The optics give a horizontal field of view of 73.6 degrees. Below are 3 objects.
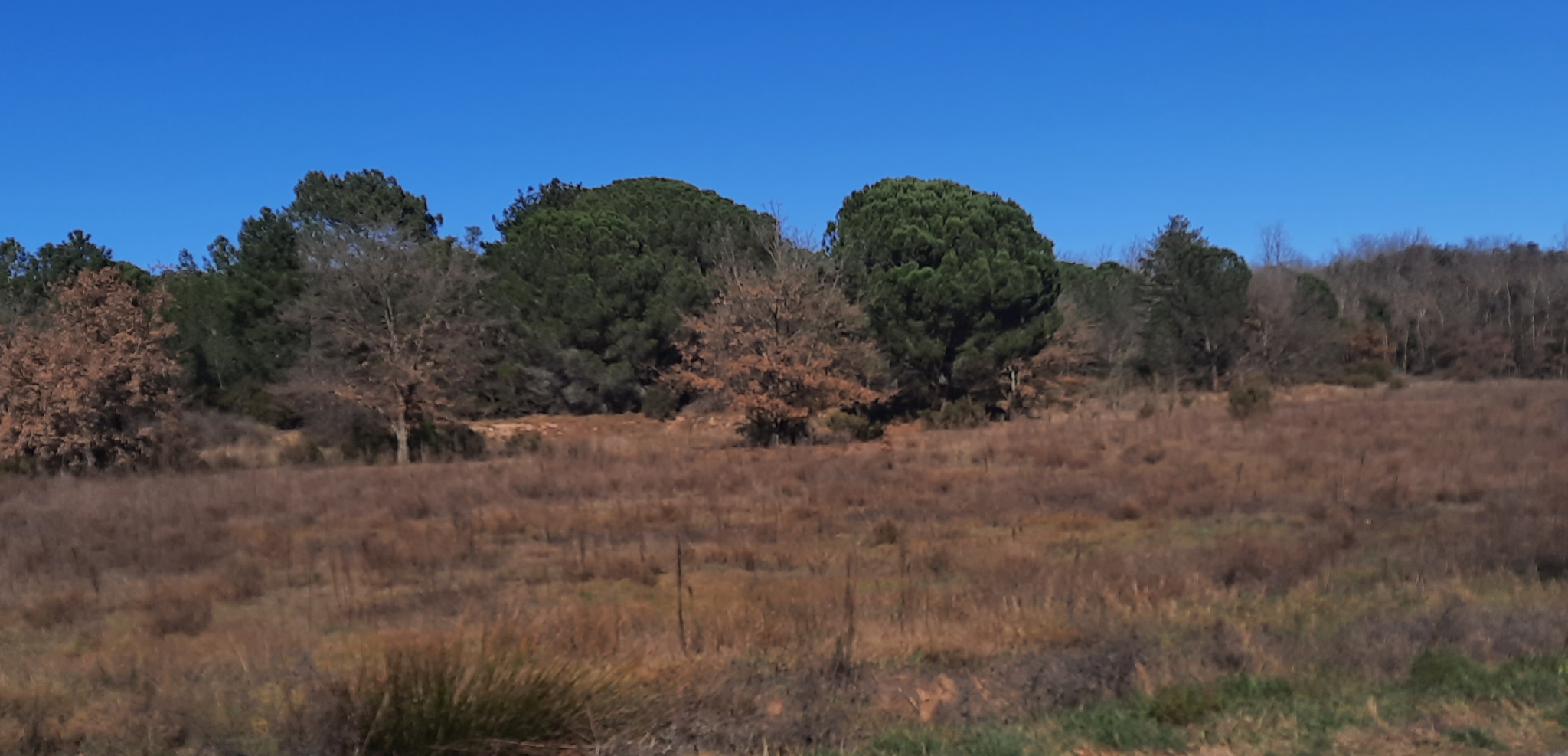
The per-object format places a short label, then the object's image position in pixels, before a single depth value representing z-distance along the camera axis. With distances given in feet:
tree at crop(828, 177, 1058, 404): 123.75
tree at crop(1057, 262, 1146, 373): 162.71
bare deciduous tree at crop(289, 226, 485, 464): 98.07
